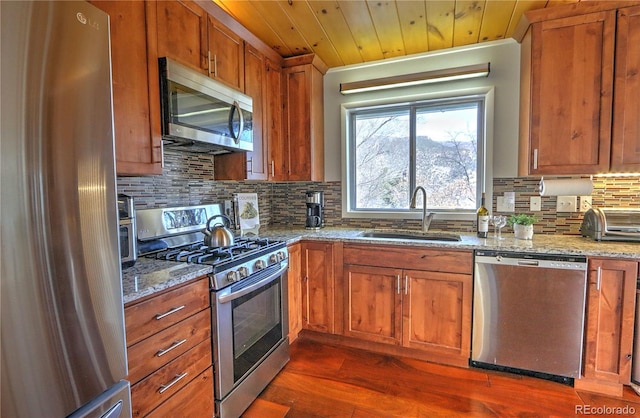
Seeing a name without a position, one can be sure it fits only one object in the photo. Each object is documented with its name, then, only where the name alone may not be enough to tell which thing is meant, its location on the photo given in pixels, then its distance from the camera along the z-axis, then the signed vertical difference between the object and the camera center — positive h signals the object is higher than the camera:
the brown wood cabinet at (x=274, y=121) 2.55 +0.59
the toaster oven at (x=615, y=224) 1.98 -0.23
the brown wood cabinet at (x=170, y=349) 1.17 -0.66
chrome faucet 2.50 -0.17
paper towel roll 2.16 +0.01
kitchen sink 2.47 -0.38
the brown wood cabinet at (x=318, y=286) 2.43 -0.76
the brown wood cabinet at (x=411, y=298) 2.10 -0.78
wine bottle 2.29 -0.24
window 2.61 +0.31
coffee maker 2.81 -0.17
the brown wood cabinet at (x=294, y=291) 2.36 -0.78
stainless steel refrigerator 0.71 -0.06
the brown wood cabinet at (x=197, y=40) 1.59 +0.88
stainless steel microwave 1.60 +0.46
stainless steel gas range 1.55 -0.59
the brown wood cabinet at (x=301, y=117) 2.69 +0.65
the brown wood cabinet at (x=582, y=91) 1.92 +0.63
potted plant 2.15 -0.26
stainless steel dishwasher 1.85 -0.77
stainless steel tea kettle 1.75 -0.27
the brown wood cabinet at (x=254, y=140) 2.29 +0.40
